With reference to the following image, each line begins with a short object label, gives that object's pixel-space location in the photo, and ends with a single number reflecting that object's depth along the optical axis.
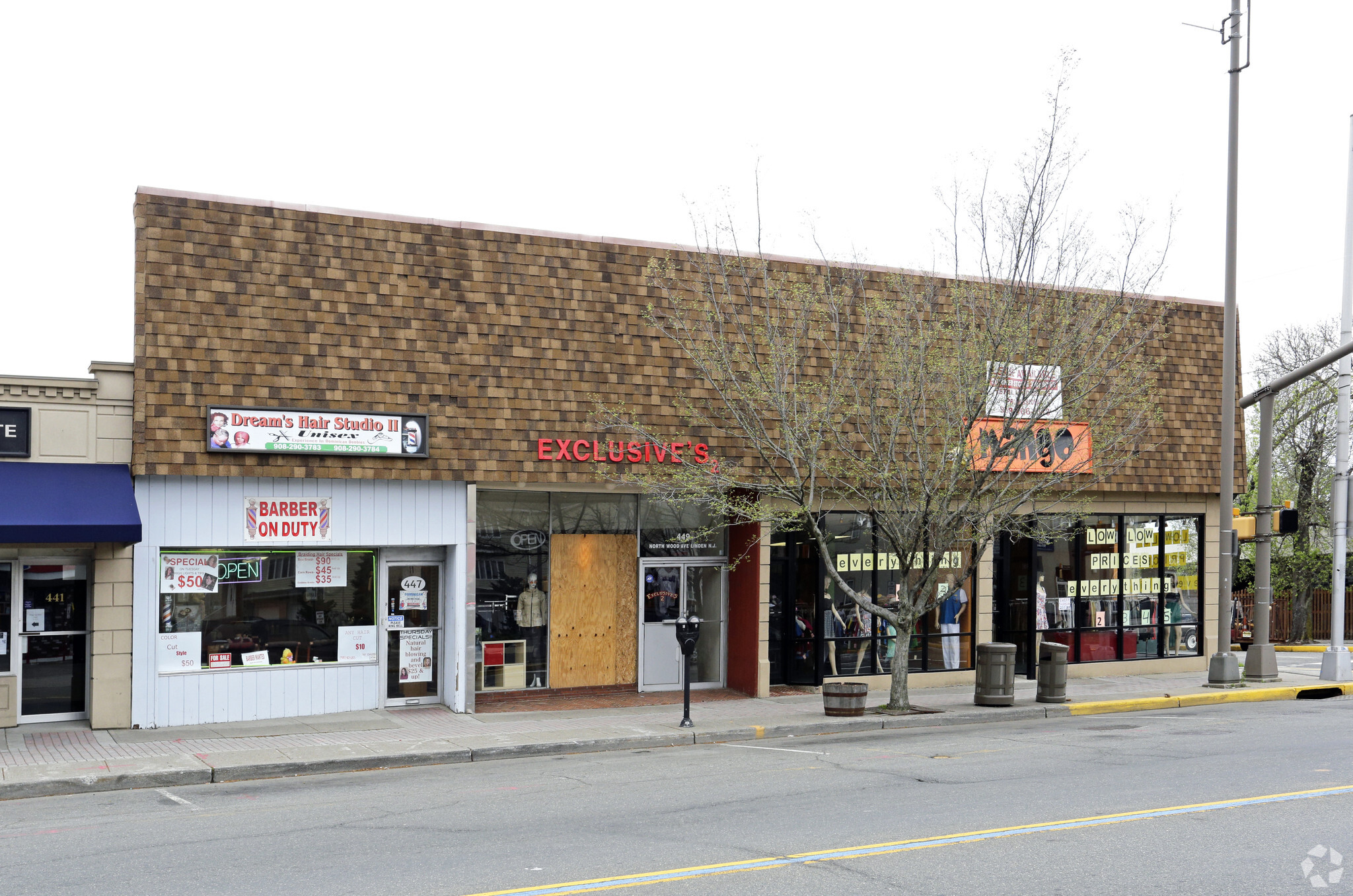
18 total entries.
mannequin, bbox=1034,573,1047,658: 20.55
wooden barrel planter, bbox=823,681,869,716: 16.02
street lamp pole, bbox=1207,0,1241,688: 19.73
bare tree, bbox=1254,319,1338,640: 31.59
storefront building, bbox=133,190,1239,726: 14.91
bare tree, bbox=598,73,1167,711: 16.33
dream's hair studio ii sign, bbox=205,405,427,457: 14.90
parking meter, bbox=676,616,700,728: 15.06
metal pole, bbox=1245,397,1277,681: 20.33
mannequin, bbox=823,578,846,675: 19.05
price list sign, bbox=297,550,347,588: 15.87
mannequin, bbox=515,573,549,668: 18.31
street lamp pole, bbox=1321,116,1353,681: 20.22
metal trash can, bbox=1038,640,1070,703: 17.44
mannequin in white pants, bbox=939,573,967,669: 20.03
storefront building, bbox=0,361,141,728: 14.15
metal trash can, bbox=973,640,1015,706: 17.03
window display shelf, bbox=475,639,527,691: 17.98
